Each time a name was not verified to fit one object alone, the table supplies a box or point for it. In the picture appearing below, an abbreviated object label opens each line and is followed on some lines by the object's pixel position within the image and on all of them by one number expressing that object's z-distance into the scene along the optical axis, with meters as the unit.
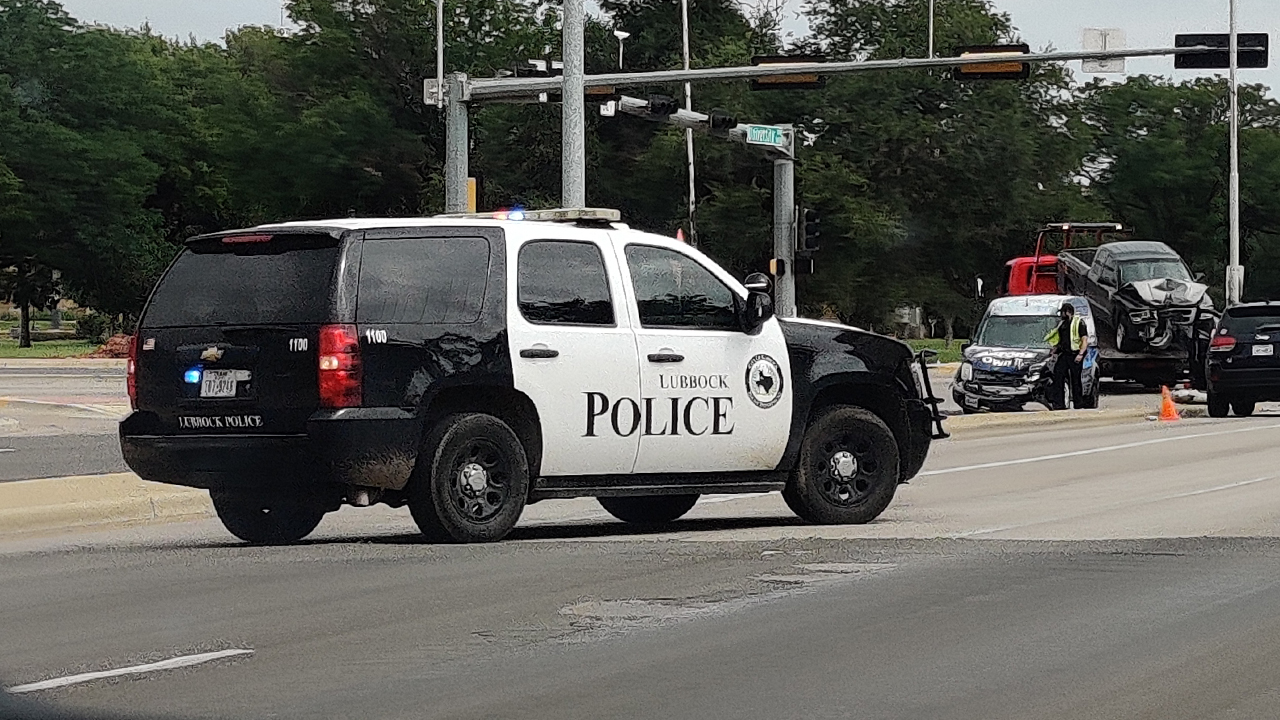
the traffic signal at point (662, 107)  32.16
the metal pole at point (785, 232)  35.34
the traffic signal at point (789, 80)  31.14
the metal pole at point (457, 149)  28.45
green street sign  34.53
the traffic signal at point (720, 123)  34.06
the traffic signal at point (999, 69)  30.69
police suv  11.83
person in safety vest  31.08
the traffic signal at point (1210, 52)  31.25
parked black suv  31.05
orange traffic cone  31.27
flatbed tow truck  40.25
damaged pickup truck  41.62
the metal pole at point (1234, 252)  50.06
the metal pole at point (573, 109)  26.41
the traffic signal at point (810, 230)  34.77
